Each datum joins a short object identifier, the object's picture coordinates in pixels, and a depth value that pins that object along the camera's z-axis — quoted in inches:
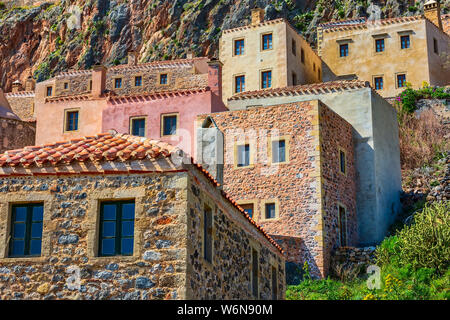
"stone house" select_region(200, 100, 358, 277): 1311.5
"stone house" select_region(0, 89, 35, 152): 1882.4
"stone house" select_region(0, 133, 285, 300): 620.7
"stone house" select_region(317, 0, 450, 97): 2148.1
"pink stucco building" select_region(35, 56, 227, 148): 1686.8
